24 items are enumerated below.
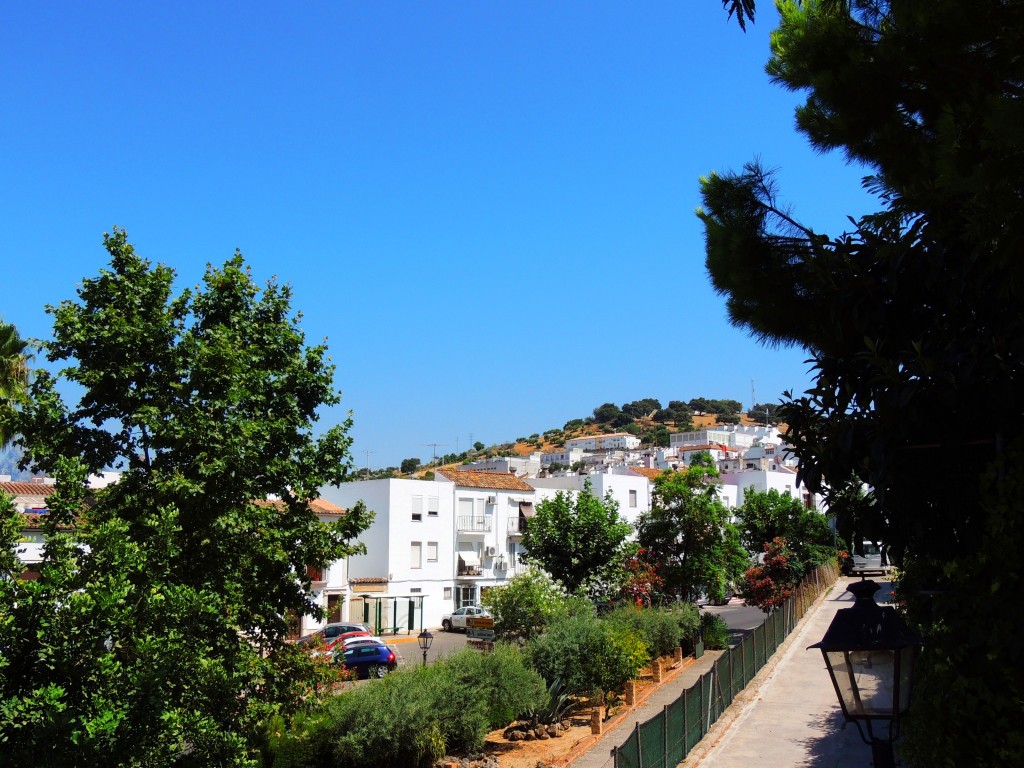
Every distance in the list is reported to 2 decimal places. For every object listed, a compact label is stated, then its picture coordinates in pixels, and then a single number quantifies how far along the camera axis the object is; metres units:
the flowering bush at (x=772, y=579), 33.84
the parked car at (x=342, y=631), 31.34
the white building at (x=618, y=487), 58.25
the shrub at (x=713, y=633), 28.05
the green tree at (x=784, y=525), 38.97
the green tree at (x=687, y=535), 29.45
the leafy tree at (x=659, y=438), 157.52
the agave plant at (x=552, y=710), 18.33
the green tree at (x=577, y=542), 28.56
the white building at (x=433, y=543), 46.06
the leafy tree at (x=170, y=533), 8.77
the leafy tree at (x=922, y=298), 4.28
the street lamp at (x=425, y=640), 22.45
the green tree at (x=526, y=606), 23.23
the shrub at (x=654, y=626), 23.53
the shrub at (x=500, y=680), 16.72
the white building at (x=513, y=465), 89.49
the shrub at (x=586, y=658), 19.66
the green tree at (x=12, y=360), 22.26
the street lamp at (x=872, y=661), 4.81
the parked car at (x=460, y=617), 44.47
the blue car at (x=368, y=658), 25.56
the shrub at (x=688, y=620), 25.98
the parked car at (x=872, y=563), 53.38
